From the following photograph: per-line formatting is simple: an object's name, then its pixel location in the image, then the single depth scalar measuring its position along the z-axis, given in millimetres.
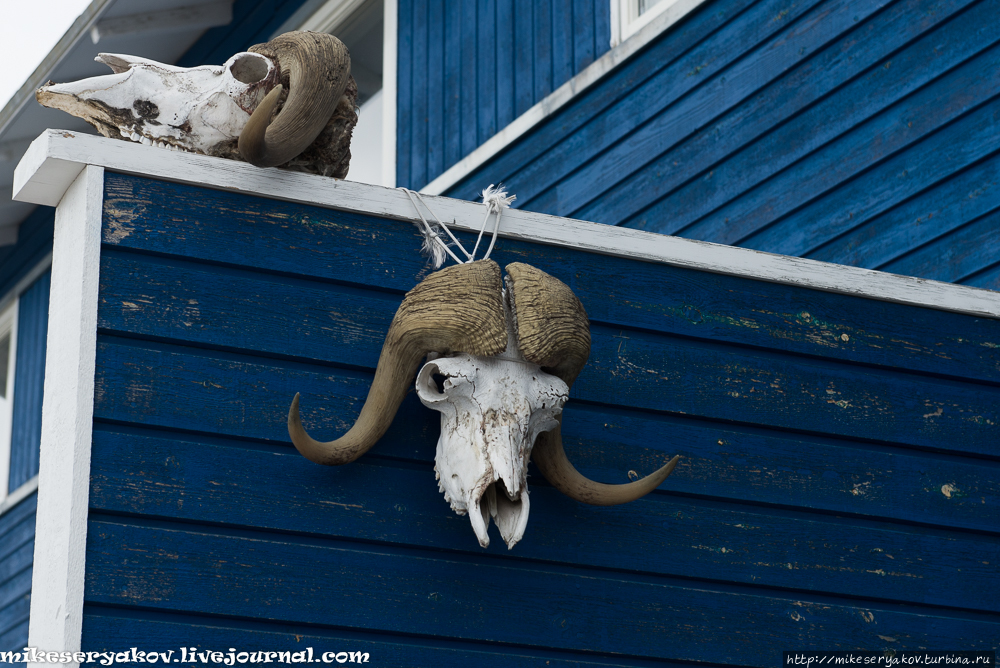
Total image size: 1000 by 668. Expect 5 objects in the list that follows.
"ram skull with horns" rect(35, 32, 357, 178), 6344
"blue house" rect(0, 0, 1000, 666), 5641
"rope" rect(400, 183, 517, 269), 6477
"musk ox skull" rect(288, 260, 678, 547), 5715
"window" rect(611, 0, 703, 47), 11258
